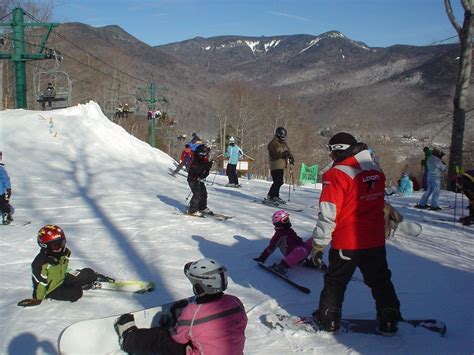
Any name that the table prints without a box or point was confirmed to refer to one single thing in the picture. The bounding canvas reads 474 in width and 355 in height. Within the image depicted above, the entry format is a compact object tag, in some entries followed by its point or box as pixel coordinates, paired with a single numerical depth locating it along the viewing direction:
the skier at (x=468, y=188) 9.21
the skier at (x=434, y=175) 11.02
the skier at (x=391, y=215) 6.64
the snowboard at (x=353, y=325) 4.05
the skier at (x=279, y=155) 10.34
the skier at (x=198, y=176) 8.91
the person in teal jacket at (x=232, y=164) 15.55
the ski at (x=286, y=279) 5.18
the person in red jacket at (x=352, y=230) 3.73
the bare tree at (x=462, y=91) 15.60
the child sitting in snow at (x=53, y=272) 4.65
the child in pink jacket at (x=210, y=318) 2.96
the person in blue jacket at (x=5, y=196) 8.13
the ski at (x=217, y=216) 9.19
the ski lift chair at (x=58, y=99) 21.41
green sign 25.09
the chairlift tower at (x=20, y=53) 21.83
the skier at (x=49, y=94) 21.33
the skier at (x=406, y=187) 17.47
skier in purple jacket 5.71
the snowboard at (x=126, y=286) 5.15
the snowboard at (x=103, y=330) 3.47
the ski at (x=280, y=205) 10.74
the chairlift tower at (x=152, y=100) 36.14
